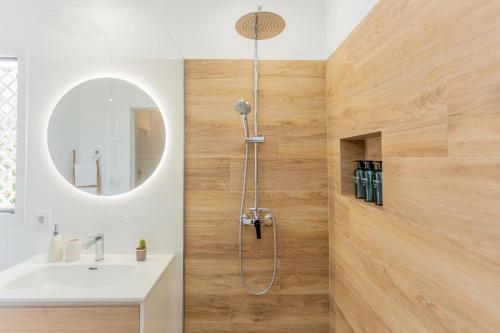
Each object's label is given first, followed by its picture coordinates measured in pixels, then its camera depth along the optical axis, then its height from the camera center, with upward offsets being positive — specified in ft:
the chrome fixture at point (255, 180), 4.79 -0.16
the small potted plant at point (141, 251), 4.68 -1.49
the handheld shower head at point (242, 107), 4.77 +1.30
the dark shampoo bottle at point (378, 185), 3.65 -0.20
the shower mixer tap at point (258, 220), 5.18 -1.03
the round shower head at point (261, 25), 4.20 +2.70
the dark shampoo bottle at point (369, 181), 3.89 -0.15
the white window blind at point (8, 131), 3.15 +0.58
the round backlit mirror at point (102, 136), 4.17 +0.68
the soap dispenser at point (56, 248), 4.10 -1.26
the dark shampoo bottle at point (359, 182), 4.20 -0.17
